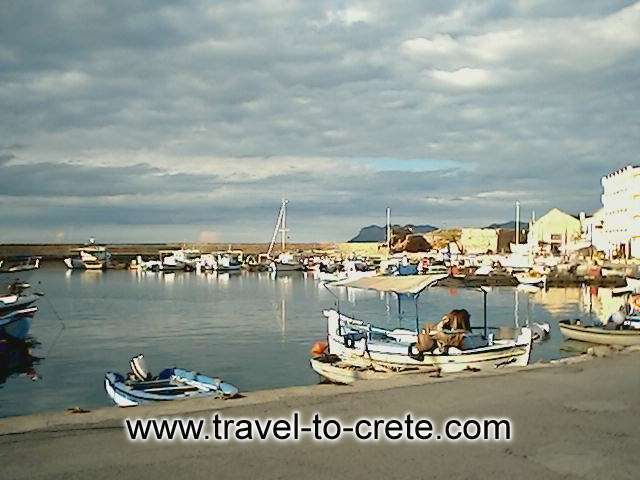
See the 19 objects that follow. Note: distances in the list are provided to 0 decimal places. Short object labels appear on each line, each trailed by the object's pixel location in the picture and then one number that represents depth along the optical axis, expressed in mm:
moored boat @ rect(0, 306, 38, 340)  28733
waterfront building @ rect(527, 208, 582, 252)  103312
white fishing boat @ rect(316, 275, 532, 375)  17203
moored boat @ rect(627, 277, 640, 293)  41475
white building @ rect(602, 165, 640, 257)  76875
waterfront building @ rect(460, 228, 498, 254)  123875
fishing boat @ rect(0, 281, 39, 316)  32250
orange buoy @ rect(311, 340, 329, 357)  22631
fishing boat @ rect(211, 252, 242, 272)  107812
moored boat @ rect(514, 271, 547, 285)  64562
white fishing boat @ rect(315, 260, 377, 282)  80075
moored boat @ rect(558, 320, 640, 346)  22312
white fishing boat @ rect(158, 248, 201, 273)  113875
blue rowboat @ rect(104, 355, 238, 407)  15070
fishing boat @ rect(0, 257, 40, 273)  68750
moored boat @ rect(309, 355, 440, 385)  17625
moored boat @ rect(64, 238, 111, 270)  120562
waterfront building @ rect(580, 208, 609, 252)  89312
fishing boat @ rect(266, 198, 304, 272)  102619
